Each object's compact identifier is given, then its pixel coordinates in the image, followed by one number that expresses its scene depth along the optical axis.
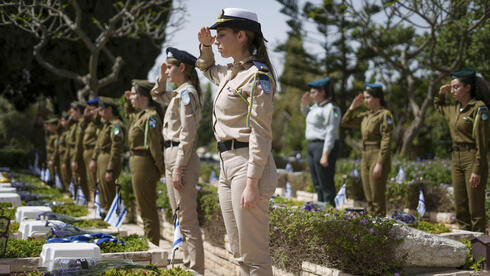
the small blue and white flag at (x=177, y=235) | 4.38
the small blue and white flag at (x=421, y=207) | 5.86
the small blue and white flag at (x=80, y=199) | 8.48
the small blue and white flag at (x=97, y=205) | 6.84
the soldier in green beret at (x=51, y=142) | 14.12
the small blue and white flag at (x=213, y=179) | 12.26
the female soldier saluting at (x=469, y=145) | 5.43
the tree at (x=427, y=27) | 10.62
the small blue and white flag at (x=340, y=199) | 6.47
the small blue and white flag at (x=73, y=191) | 10.06
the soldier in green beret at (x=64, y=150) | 12.26
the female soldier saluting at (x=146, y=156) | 5.66
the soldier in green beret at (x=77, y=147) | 10.37
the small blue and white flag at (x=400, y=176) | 7.76
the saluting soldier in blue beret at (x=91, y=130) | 9.26
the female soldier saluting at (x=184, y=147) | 4.48
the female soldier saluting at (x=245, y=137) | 3.05
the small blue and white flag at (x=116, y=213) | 5.80
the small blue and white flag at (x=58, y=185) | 11.88
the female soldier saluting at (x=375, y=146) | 6.23
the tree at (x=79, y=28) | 11.07
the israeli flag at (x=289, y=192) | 8.96
